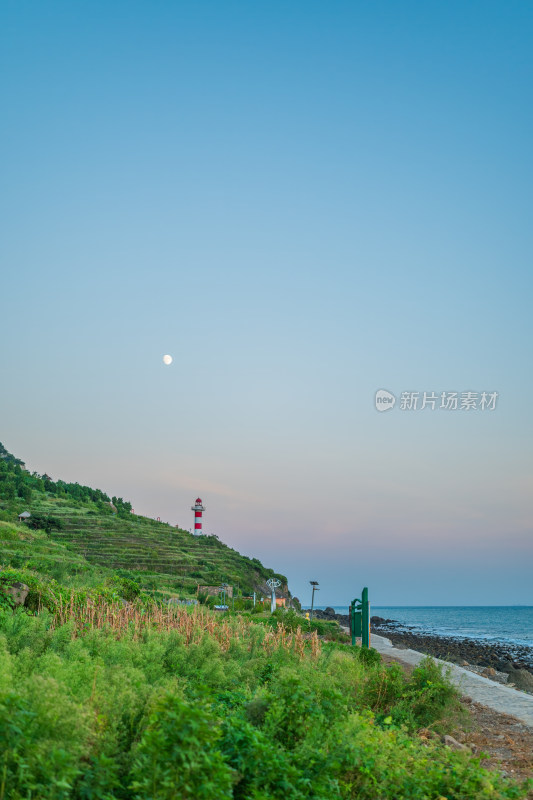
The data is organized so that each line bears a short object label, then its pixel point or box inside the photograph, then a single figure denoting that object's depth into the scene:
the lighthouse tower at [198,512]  73.88
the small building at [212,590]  35.28
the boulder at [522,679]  16.50
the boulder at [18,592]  11.92
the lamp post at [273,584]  27.99
